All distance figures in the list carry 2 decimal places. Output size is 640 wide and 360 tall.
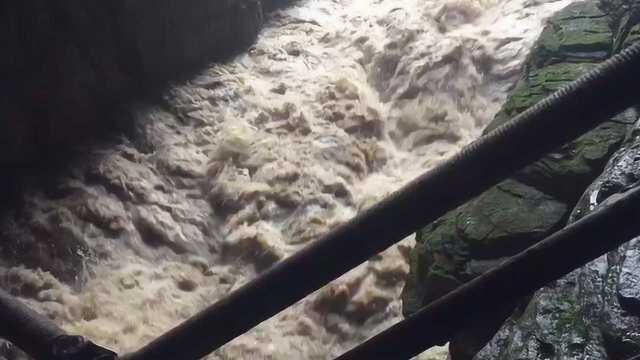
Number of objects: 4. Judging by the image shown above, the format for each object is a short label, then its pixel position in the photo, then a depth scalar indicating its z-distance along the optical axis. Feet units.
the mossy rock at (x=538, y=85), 15.55
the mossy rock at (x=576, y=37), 16.47
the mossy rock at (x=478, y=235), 12.37
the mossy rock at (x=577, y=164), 12.76
